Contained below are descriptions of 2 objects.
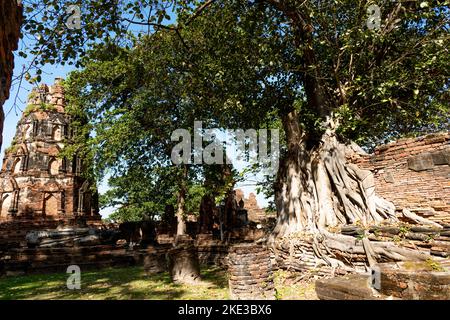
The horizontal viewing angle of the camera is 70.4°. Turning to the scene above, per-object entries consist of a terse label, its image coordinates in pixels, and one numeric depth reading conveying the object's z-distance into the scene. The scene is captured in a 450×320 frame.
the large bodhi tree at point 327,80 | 8.46
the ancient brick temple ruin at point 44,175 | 22.67
